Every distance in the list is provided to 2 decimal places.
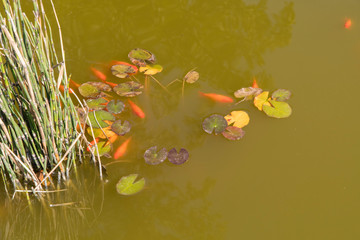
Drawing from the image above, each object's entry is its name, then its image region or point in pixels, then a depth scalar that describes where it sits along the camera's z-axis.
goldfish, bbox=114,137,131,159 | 3.99
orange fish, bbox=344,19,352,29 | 5.13
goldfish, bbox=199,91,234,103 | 4.43
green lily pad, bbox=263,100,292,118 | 4.23
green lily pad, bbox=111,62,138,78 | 4.54
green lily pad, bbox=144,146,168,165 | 3.91
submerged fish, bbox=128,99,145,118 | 4.32
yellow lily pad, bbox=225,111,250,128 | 4.18
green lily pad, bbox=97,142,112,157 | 3.92
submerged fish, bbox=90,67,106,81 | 4.60
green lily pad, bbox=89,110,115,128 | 4.11
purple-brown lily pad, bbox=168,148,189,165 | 3.92
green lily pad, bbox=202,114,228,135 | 4.08
